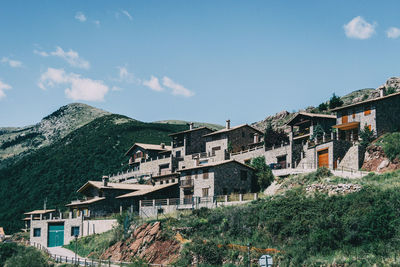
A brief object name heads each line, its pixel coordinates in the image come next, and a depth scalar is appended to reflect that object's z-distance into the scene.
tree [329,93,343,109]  90.68
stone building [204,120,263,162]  73.50
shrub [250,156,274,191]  58.44
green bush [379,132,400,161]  50.25
